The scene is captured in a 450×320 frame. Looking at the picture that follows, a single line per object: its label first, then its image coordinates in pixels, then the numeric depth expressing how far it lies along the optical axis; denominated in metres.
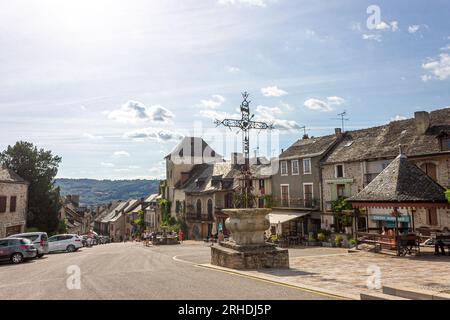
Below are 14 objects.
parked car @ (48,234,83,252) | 27.42
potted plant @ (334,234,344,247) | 25.70
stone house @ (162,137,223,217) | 50.81
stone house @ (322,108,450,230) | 23.31
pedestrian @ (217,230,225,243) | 27.28
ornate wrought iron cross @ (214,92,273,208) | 13.30
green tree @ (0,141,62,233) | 39.23
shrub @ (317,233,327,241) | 27.95
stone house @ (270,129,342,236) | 32.28
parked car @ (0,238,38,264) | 19.03
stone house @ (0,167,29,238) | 30.50
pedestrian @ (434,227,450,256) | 15.96
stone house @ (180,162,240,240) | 42.38
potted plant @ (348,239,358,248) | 23.14
